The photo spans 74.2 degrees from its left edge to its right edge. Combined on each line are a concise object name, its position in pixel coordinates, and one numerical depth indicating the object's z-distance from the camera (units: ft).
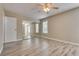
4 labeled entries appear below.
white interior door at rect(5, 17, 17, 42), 10.16
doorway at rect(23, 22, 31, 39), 18.84
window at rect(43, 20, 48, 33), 15.46
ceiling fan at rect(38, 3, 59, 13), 6.96
